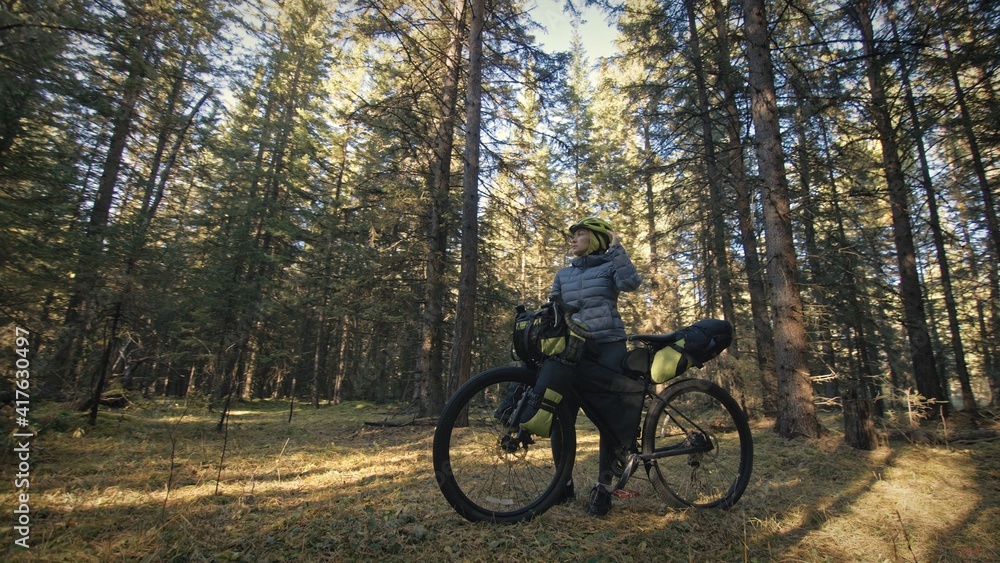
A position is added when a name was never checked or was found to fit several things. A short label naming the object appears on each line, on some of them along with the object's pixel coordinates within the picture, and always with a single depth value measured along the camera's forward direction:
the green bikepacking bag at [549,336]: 2.70
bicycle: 2.60
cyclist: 2.92
